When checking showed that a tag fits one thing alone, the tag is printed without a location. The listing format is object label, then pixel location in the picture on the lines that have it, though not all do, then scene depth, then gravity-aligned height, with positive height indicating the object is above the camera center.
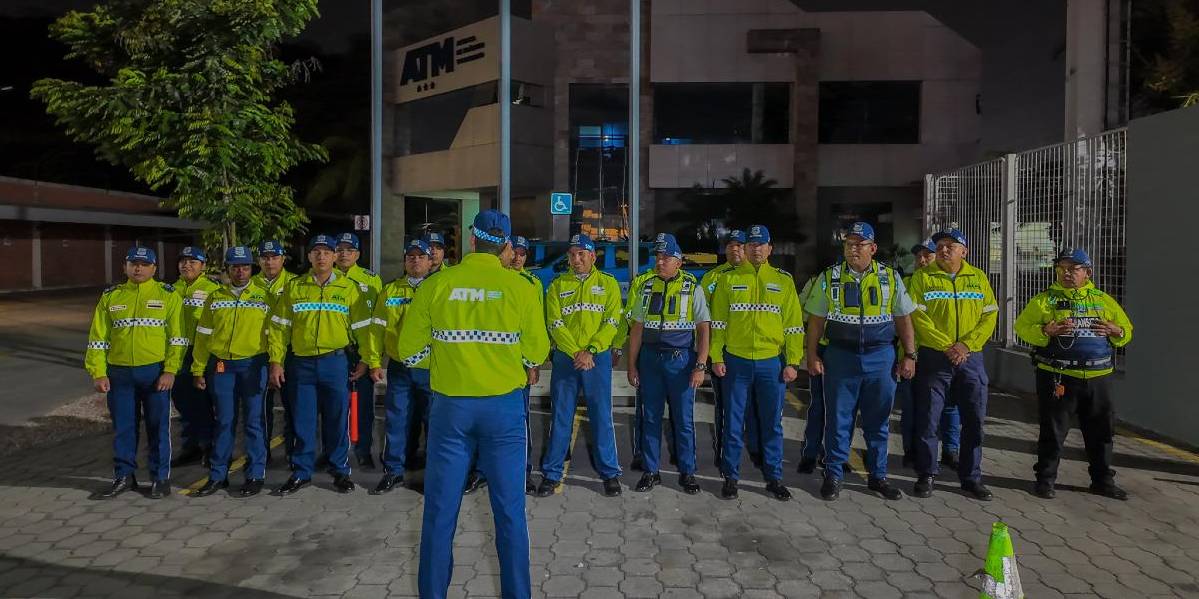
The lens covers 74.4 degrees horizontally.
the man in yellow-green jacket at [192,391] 6.50 -0.98
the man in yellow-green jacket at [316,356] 6.09 -0.59
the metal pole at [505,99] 10.17 +2.37
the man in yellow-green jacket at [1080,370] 5.94 -0.65
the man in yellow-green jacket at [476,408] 3.68 -0.60
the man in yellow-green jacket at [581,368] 6.08 -0.64
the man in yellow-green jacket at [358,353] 6.52 -0.60
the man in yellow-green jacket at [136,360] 5.92 -0.60
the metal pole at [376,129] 9.32 +1.88
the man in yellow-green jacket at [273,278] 6.49 +0.02
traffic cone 2.97 -1.09
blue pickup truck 19.14 +0.56
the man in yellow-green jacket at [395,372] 6.27 -0.74
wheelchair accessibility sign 14.77 +1.47
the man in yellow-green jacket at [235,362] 6.10 -0.65
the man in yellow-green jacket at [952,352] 6.06 -0.54
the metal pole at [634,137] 9.88 +1.89
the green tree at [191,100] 8.08 +1.86
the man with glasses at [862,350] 5.88 -0.50
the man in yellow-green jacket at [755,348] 6.10 -0.51
